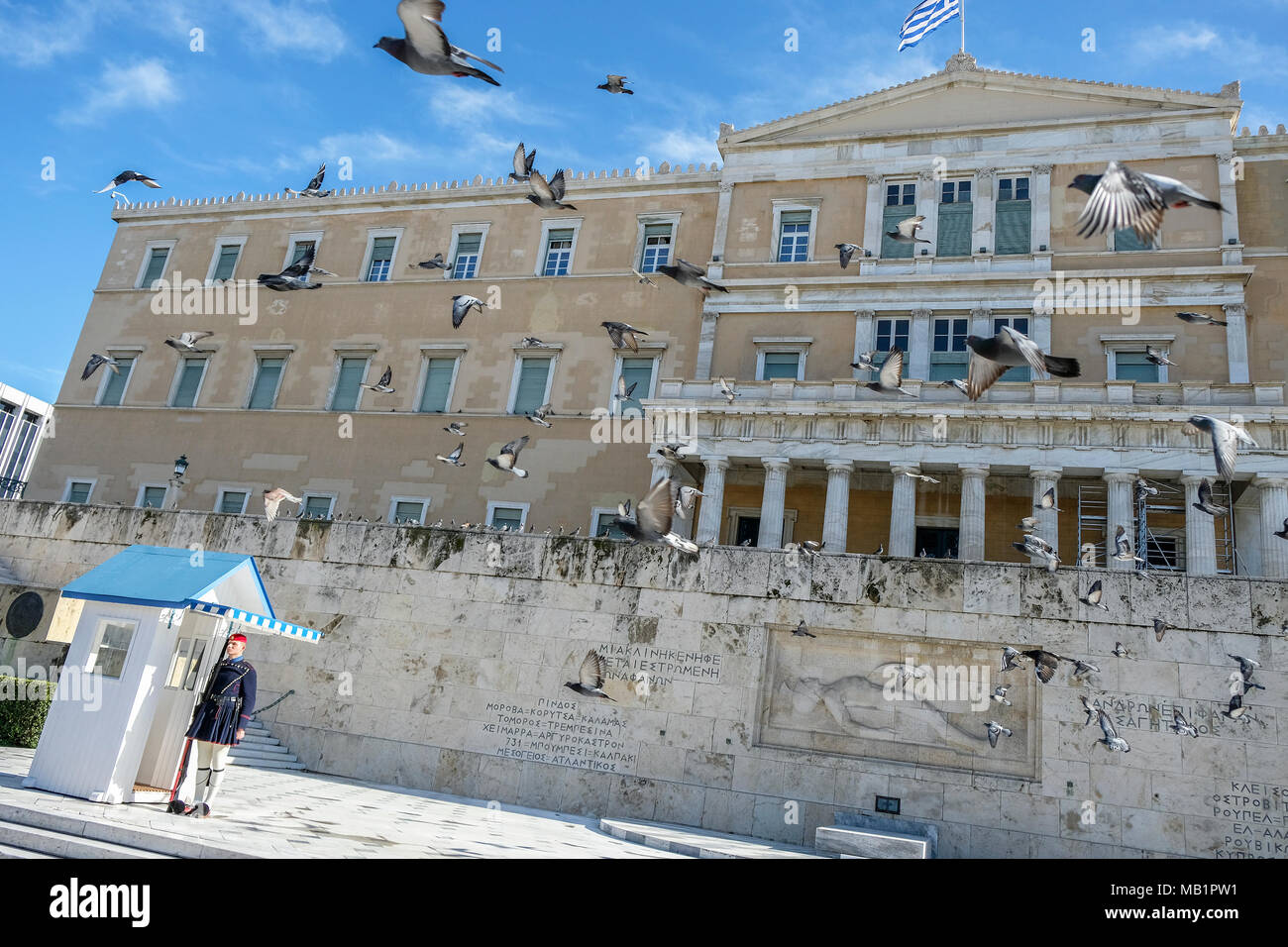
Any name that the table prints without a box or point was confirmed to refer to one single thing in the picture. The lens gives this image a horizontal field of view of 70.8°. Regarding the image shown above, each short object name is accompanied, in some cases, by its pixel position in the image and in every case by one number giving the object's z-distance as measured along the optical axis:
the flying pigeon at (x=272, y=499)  20.52
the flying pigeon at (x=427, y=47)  8.23
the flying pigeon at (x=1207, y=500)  15.30
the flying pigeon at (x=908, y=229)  21.41
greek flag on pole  28.02
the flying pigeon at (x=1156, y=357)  23.16
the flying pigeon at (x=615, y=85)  14.35
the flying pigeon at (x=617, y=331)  18.73
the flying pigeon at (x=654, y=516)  11.76
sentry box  10.03
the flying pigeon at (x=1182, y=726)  12.18
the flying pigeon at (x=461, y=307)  16.73
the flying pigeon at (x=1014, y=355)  10.38
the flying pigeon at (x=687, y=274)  15.22
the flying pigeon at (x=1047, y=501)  17.08
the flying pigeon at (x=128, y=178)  17.36
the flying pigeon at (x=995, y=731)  12.62
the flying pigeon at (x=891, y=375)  19.52
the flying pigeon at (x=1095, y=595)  13.20
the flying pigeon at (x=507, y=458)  19.22
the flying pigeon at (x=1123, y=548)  14.42
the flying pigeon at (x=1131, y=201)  7.36
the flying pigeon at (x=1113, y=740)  12.20
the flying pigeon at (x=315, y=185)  18.80
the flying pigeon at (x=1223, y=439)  9.78
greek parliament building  24.69
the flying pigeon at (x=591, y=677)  13.77
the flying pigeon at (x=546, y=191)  14.85
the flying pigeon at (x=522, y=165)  14.66
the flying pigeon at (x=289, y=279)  18.95
